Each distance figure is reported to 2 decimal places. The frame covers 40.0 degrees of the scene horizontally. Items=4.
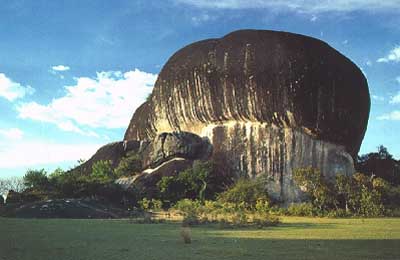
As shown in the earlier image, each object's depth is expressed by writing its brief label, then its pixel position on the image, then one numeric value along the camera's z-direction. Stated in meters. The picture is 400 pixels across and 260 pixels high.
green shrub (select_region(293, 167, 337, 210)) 25.44
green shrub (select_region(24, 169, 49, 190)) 29.55
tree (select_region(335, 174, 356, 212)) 25.23
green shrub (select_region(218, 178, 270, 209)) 27.75
